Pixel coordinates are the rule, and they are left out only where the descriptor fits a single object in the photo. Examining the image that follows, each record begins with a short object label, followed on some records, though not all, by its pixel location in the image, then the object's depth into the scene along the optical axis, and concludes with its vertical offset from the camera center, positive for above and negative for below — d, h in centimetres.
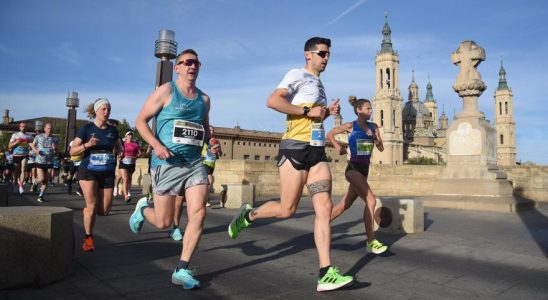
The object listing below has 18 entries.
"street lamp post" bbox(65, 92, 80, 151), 1856 +243
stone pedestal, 1058 +52
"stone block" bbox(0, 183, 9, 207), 731 -57
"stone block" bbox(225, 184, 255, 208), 1131 -71
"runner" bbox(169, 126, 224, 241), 987 +32
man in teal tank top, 374 +22
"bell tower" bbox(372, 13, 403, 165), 13088 +2282
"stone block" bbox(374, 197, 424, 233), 668 -69
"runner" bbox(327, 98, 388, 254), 531 +28
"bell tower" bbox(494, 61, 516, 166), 15488 +2091
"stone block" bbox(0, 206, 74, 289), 339 -71
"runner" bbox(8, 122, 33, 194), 1326 +51
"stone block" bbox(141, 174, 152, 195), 1547 -62
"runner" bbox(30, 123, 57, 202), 1105 +32
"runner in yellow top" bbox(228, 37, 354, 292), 384 +32
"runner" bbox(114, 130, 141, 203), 1175 +18
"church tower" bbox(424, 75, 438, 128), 18750 +3198
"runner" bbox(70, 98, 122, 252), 515 +3
